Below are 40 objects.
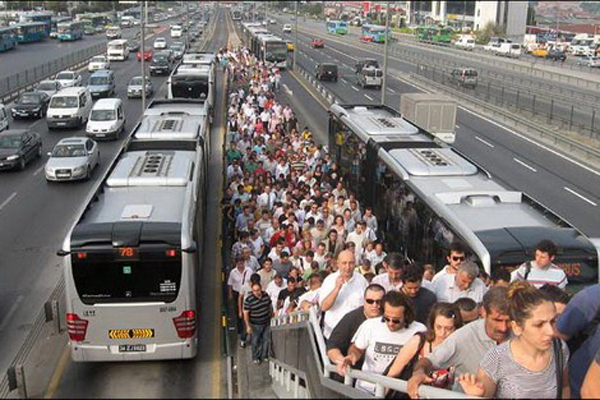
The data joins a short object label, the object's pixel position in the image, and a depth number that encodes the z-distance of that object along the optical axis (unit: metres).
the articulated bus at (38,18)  101.94
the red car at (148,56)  74.53
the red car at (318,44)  98.81
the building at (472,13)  99.11
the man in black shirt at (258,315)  10.98
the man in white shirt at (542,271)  9.24
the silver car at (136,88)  48.31
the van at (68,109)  35.88
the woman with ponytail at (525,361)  5.04
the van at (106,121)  33.19
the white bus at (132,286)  10.63
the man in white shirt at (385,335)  6.16
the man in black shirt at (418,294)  7.60
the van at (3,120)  34.19
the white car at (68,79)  48.36
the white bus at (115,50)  77.75
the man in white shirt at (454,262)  9.05
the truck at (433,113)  27.81
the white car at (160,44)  82.62
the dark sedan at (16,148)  27.14
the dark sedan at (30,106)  39.72
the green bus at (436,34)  99.88
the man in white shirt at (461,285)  8.38
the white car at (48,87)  45.06
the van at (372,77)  56.72
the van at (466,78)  54.16
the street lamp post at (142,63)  31.09
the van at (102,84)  47.31
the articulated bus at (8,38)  80.75
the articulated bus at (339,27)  122.32
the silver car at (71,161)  25.61
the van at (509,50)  71.59
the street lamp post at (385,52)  33.69
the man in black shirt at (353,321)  6.52
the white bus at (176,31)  107.50
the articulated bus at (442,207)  10.83
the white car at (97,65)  62.38
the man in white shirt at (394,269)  8.36
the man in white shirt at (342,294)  8.13
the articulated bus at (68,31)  100.38
